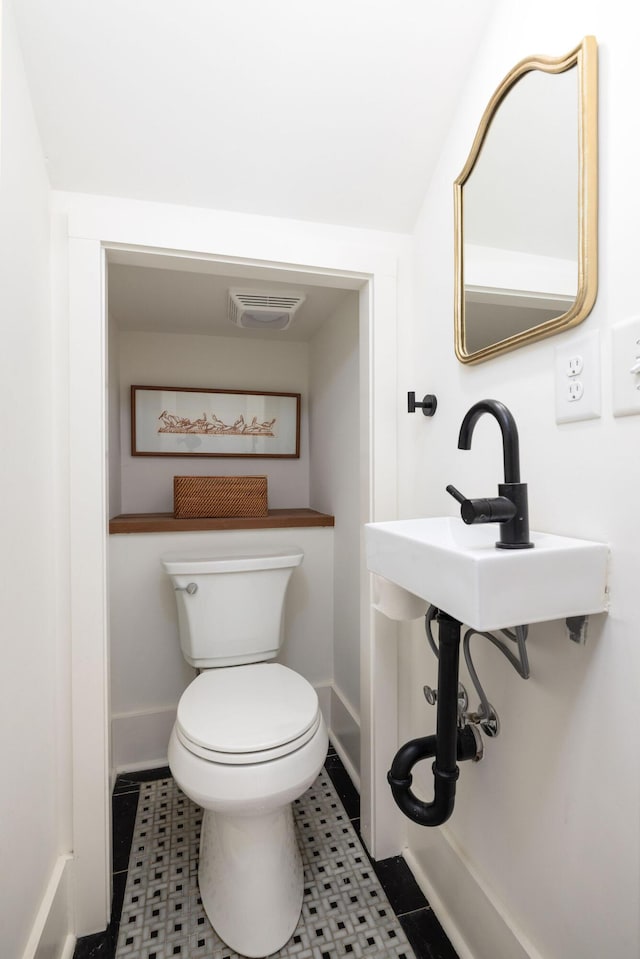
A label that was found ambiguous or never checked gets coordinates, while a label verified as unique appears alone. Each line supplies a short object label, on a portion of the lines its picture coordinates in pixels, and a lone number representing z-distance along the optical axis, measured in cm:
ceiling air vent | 171
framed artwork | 212
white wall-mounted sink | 70
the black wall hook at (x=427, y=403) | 127
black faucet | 77
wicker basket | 194
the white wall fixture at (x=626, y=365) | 68
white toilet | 111
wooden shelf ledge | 179
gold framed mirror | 77
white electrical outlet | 76
